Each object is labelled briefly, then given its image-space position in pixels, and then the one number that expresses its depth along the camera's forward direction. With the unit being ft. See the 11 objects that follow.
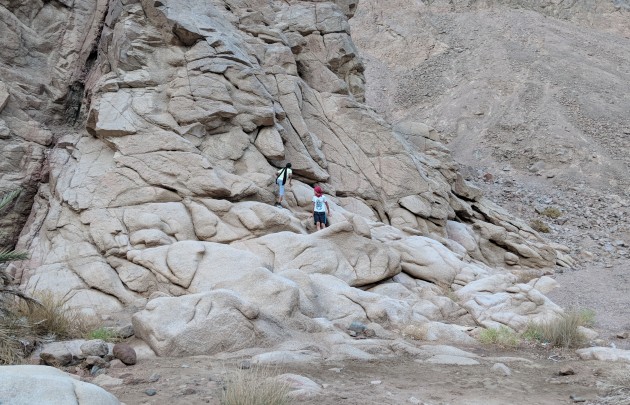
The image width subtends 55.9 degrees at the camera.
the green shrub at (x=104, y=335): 30.53
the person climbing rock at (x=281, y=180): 57.98
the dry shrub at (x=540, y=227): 90.02
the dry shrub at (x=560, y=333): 37.52
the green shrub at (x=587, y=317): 43.17
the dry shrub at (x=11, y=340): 24.04
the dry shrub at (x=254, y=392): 18.97
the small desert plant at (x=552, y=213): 99.35
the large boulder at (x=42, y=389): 14.43
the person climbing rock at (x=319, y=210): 55.21
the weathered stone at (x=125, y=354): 26.94
